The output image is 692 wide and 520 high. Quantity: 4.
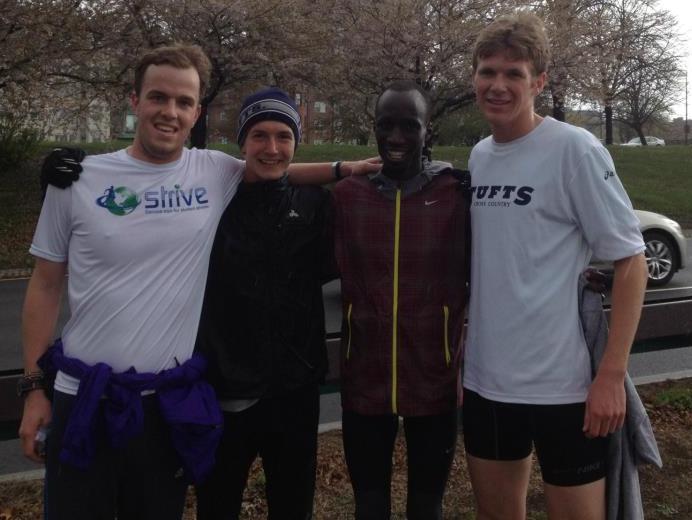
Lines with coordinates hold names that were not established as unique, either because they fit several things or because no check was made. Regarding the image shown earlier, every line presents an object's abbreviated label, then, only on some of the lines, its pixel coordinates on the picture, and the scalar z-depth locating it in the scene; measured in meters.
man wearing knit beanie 2.42
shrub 18.41
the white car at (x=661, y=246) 9.92
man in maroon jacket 2.41
